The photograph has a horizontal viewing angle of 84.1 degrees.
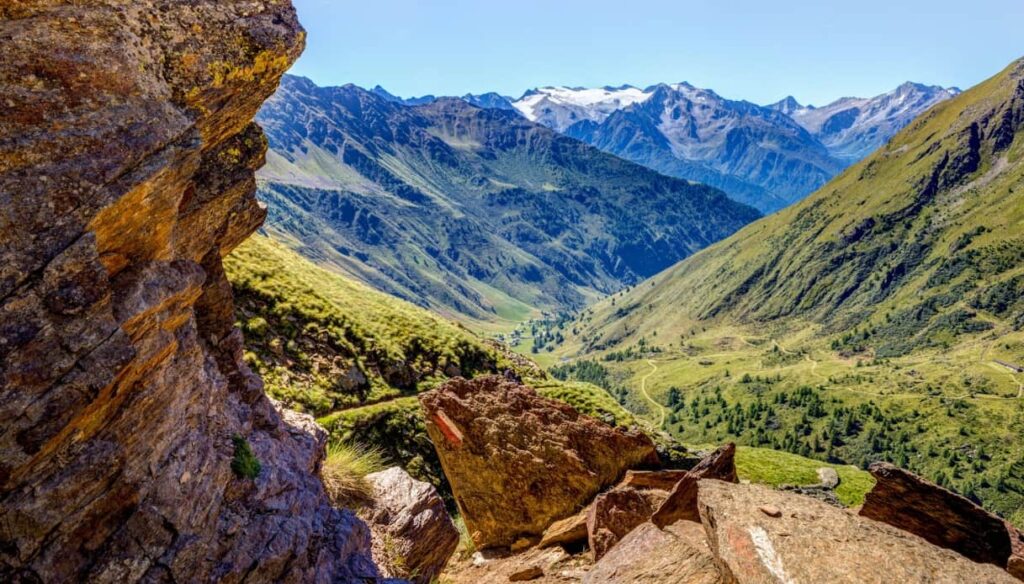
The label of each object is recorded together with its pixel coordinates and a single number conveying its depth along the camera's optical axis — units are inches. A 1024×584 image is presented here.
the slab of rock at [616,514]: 711.1
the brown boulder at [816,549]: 431.5
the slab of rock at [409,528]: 729.6
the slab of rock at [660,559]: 501.7
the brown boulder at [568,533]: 790.5
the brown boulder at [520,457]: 890.7
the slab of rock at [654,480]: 824.3
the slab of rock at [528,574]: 737.0
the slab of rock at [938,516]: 543.8
